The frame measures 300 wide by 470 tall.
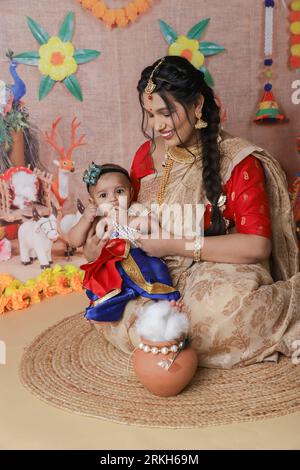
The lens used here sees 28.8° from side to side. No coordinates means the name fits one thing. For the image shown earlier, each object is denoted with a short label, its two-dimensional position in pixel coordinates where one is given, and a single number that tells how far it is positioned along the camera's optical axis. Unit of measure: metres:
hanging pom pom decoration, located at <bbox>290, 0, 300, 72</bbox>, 4.03
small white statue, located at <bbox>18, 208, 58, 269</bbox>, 4.15
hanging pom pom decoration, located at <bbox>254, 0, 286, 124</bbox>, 4.02
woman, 2.63
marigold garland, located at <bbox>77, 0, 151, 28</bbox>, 3.94
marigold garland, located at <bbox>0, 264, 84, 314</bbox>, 3.78
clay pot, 2.36
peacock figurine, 3.96
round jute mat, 2.32
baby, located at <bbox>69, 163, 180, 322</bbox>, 2.70
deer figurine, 4.12
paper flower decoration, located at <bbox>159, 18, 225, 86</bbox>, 4.02
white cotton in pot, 2.36
